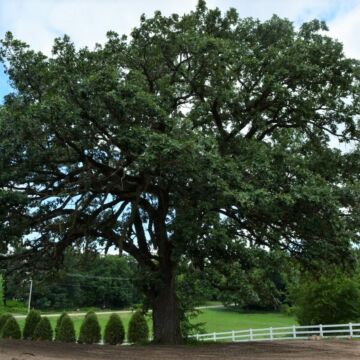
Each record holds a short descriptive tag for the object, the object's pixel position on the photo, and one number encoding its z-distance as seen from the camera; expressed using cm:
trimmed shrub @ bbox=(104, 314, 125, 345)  2853
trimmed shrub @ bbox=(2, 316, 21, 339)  3144
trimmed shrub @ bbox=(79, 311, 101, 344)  2936
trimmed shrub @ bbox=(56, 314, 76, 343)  3036
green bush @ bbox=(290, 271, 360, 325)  2962
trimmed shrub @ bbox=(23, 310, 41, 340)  3247
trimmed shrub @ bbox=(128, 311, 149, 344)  2811
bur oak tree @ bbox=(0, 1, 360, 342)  1273
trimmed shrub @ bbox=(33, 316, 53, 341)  3106
